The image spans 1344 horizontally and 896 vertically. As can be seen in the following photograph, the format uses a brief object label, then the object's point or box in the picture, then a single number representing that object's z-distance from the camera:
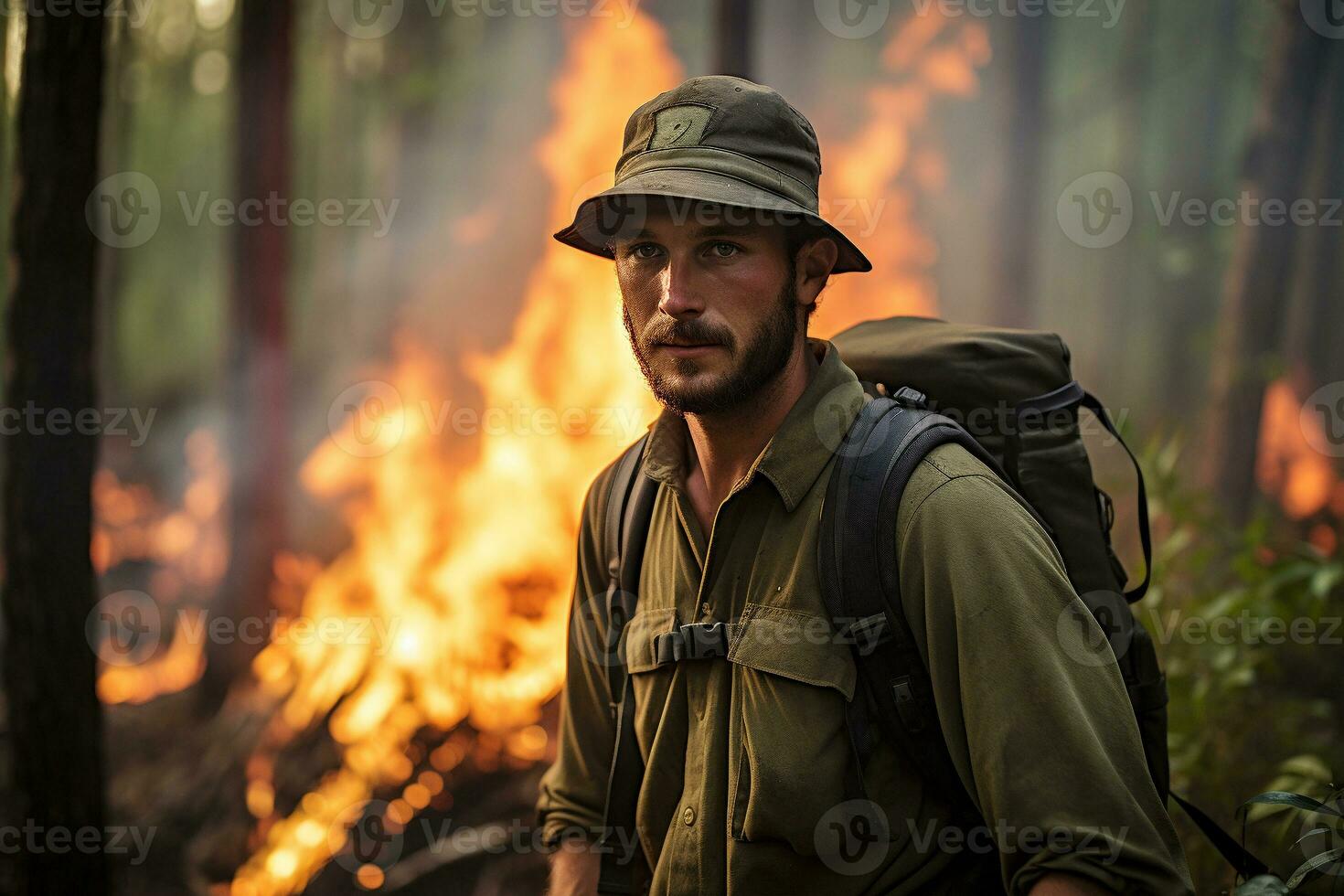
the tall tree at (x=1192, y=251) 11.34
